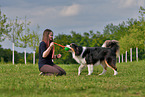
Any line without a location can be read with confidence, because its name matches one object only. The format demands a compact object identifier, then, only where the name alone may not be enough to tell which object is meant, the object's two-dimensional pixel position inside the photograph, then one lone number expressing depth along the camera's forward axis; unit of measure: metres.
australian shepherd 9.53
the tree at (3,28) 26.63
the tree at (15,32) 27.22
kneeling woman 9.41
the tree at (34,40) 29.12
